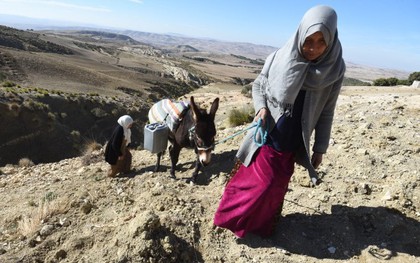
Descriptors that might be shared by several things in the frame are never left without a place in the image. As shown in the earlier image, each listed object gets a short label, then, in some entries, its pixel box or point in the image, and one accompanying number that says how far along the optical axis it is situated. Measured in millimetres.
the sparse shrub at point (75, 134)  17564
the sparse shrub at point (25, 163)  10597
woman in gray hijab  2959
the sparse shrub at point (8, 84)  22025
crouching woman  6391
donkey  4840
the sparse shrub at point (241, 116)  9766
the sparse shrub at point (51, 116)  17694
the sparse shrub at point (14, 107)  16375
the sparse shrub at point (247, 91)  21094
